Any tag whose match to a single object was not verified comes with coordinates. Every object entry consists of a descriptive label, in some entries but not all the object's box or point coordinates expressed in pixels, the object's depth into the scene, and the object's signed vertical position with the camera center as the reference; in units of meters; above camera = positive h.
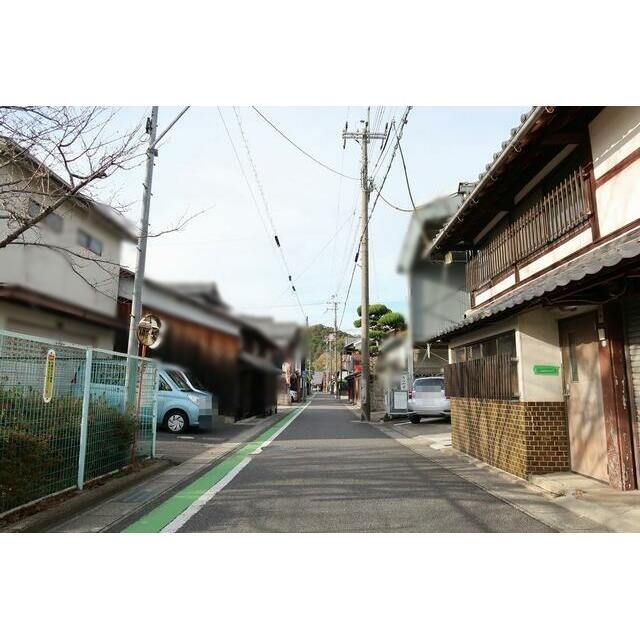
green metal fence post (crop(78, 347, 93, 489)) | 5.70 -0.35
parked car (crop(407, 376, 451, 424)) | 17.02 -0.24
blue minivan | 11.32 -0.44
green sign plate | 6.88 +0.31
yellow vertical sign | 4.95 +0.13
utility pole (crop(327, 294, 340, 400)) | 47.32 +5.10
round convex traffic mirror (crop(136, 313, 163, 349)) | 4.83 +0.67
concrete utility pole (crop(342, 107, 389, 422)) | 20.33 +5.14
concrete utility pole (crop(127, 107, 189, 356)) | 5.40 +1.93
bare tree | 5.12 +2.19
